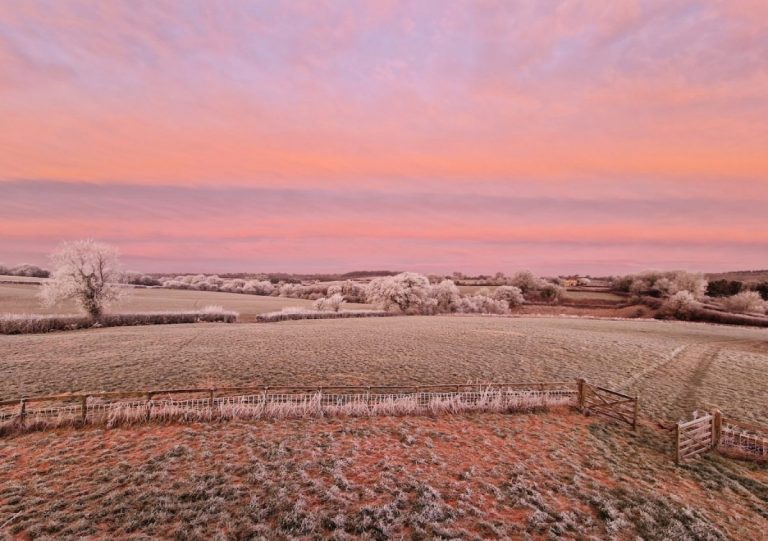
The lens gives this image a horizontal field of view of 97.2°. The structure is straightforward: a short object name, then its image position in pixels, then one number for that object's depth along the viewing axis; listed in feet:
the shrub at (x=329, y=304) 240.34
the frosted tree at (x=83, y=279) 149.59
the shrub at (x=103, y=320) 128.98
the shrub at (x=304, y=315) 193.06
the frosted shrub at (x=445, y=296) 267.80
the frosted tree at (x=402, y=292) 252.01
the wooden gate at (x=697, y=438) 40.75
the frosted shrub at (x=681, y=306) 230.27
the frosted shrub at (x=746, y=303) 228.43
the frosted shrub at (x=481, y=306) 270.26
